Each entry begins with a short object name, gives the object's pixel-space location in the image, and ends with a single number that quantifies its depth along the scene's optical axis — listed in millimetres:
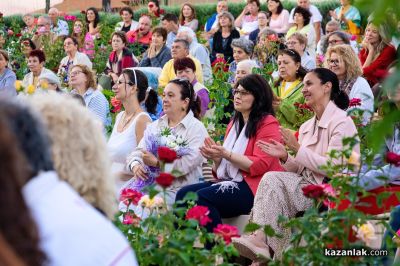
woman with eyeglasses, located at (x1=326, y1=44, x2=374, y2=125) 10824
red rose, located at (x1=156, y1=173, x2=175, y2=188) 5335
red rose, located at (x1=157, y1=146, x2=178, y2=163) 5703
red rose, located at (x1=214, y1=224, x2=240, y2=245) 5671
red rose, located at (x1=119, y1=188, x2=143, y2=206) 6375
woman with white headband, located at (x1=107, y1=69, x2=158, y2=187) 10232
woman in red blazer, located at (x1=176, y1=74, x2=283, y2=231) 8898
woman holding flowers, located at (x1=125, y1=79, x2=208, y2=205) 9480
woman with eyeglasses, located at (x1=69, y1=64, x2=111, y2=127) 12537
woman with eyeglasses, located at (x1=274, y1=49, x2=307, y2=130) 11012
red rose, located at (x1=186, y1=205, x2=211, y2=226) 5681
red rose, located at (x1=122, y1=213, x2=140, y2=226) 6103
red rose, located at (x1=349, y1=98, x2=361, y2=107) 8973
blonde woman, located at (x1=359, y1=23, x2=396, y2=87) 12152
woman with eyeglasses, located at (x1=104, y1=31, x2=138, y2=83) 17124
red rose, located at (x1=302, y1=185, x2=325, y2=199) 5842
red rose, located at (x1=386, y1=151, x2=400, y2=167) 6076
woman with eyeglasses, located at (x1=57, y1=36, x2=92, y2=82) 17949
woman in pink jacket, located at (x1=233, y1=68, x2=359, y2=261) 8285
